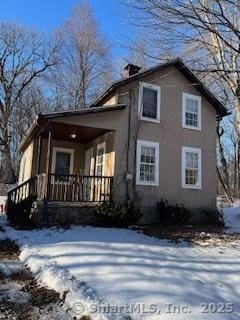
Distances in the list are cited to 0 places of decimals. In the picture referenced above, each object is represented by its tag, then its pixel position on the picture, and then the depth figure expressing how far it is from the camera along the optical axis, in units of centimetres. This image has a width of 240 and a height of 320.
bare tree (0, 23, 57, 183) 1926
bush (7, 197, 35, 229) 791
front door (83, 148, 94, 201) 865
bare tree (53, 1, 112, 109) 2041
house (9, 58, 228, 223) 848
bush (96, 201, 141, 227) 808
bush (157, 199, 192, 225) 910
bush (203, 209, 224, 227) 970
